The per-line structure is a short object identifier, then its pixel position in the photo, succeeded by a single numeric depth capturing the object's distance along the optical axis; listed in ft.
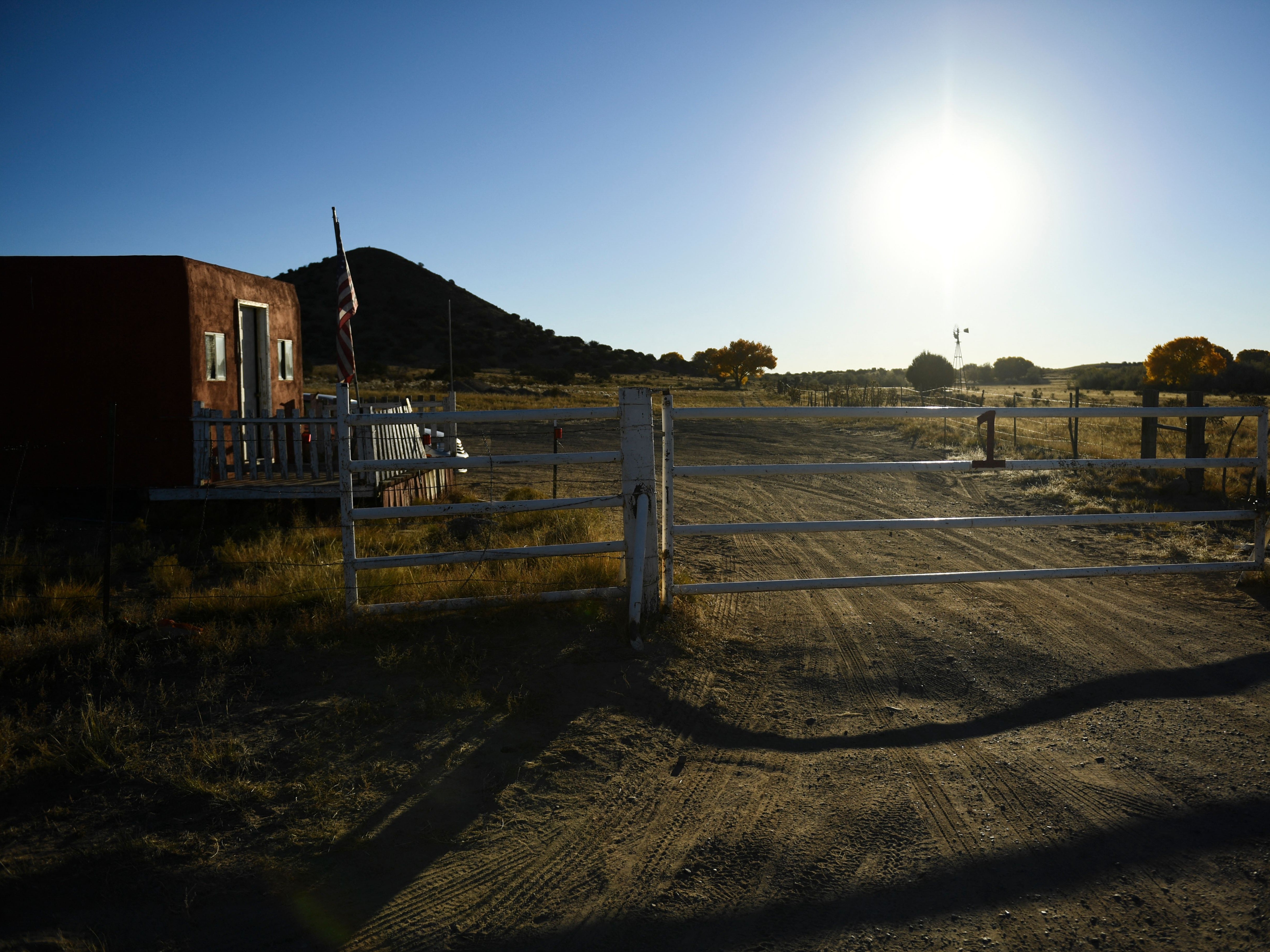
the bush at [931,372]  223.10
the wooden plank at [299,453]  38.68
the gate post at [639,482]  18.84
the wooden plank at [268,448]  38.06
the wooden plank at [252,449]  38.58
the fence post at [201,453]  37.24
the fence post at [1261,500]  22.53
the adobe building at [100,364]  39.88
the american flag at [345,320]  23.27
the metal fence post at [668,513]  19.22
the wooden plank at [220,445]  36.63
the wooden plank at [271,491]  36.09
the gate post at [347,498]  18.40
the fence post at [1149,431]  44.32
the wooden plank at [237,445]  37.42
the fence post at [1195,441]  42.09
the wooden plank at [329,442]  39.65
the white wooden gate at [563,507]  18.53
